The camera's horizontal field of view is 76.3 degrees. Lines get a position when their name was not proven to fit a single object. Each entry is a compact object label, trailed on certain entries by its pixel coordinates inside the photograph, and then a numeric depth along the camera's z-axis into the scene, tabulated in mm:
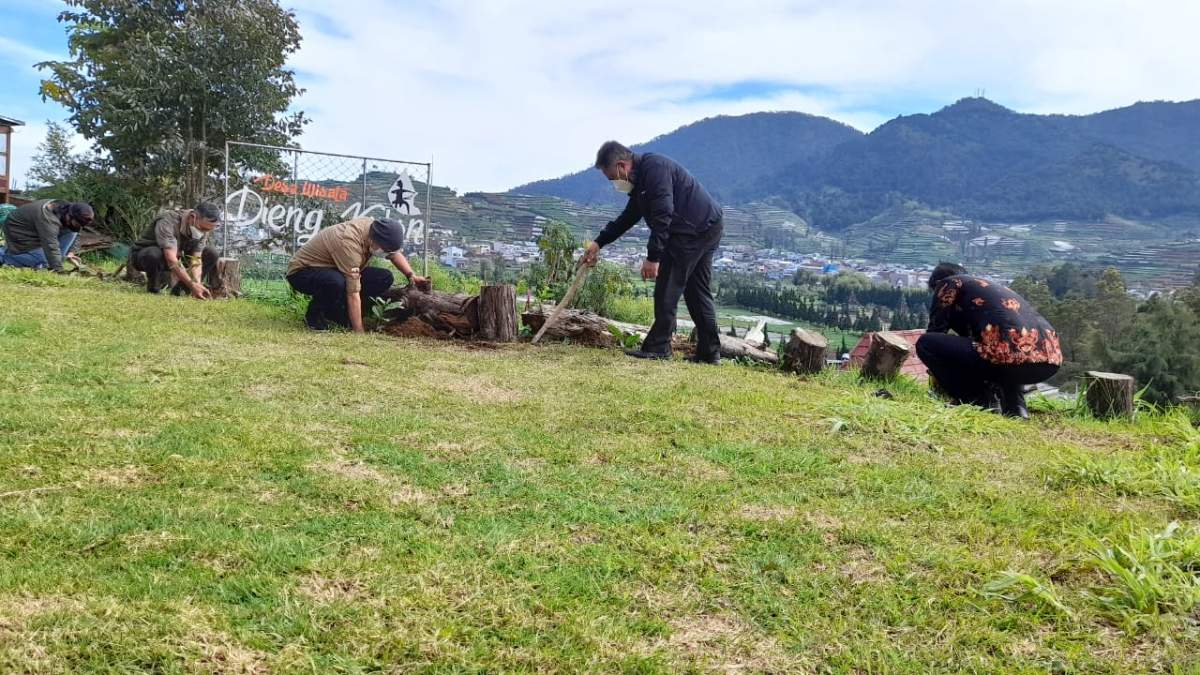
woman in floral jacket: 5145
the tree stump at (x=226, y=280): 9297
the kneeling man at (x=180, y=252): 8367
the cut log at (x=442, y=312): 7227
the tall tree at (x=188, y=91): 15430
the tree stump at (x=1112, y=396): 5672
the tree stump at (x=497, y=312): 7082
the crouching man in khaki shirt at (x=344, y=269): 6664
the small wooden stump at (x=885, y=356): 6453
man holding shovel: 6492
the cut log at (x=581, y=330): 7359
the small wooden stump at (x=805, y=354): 6484
